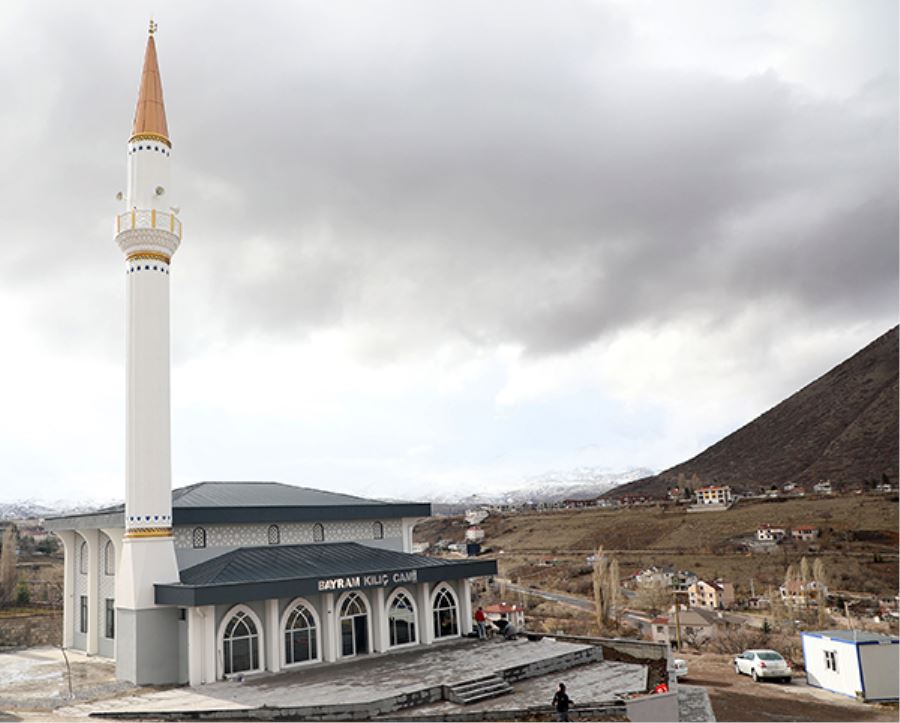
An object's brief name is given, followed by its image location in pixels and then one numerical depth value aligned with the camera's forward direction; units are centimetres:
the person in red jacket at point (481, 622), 2673
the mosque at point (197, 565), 2162
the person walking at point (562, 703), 1742
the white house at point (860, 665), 2247
